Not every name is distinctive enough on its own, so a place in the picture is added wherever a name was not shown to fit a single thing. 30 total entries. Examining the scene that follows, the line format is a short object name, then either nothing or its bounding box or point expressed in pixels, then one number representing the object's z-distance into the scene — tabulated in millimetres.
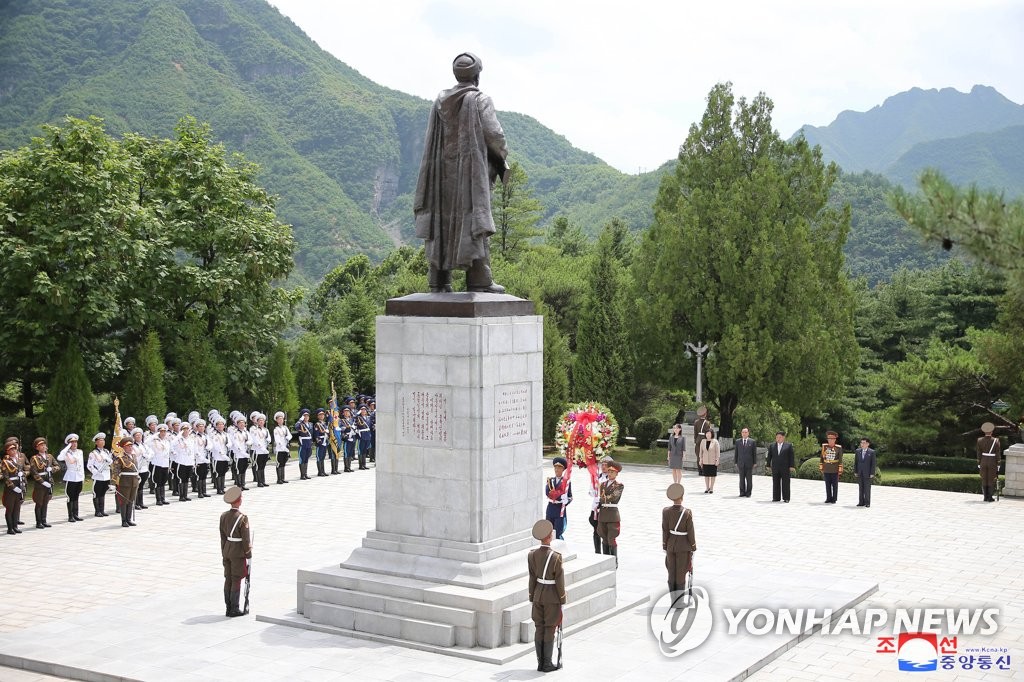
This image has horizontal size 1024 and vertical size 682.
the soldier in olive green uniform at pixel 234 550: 11609
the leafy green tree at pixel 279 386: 29422
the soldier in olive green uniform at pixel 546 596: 9703
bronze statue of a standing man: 11539
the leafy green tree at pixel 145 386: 25391
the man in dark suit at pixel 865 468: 19469
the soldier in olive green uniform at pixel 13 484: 17188
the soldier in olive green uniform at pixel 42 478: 17406
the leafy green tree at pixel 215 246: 27391
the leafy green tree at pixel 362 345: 36031
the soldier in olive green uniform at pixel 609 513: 13406
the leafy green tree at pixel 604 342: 27984
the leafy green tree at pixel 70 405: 23500
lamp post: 25508
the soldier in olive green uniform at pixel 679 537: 12094
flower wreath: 18453
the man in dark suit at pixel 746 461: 20766
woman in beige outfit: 21266
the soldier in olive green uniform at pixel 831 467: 20016
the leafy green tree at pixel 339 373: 33344
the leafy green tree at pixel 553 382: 28438
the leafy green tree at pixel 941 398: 27422
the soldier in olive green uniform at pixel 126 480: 17781
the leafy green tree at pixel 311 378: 31094
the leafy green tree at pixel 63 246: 23422
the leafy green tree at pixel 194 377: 27062
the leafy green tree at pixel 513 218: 44688
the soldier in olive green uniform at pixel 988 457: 19953
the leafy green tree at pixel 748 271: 25141
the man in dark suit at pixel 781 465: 20109
